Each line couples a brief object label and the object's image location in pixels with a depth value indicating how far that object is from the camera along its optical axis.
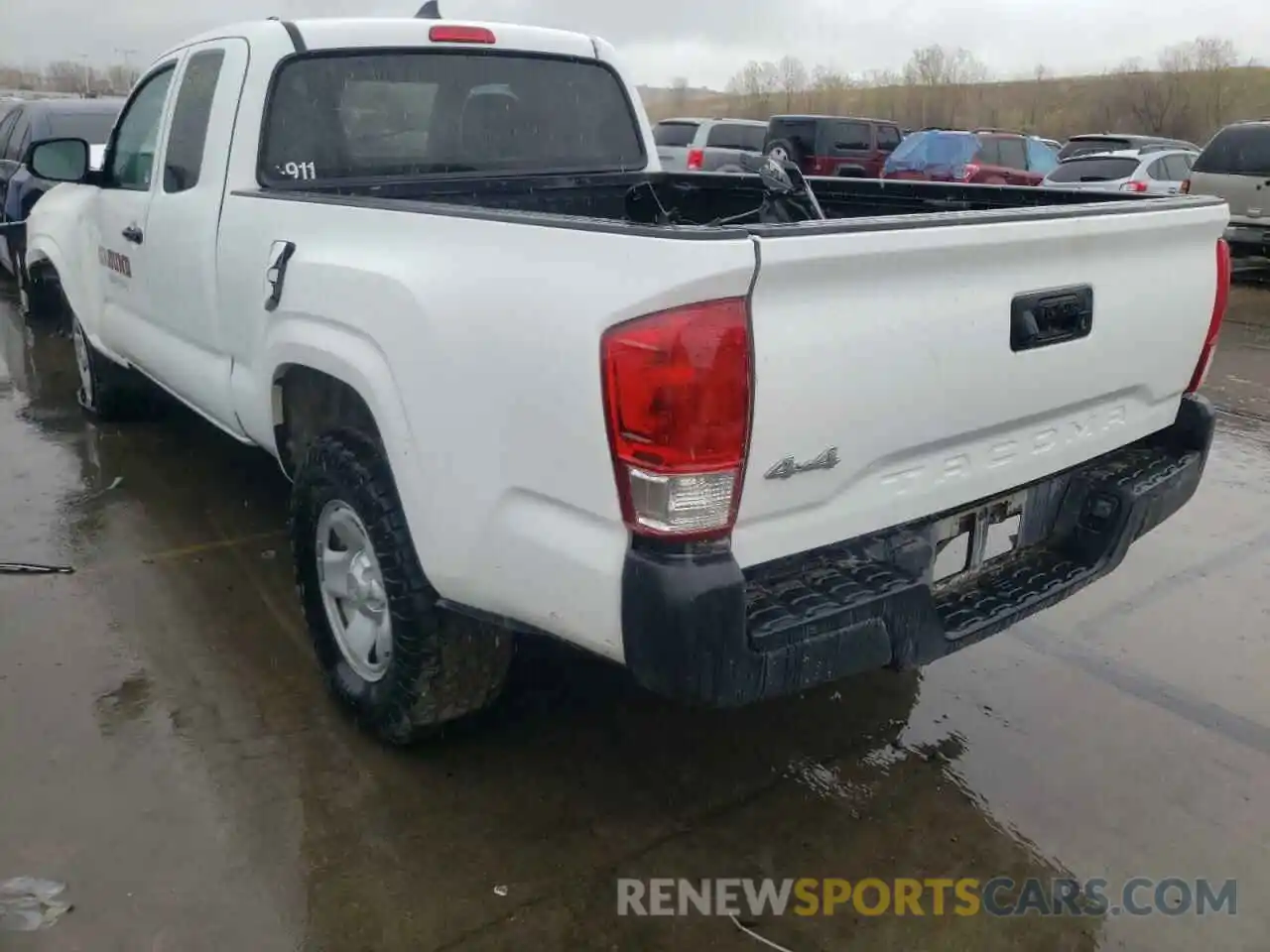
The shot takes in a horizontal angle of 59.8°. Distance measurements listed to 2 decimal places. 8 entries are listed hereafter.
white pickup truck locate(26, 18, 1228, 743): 2.07
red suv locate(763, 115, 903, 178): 20.00
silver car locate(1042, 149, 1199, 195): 14.05
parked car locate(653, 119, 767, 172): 18.81
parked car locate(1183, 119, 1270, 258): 12.55
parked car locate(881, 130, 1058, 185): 17.98
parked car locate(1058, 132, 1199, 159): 18.33
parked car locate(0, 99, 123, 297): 8.50
